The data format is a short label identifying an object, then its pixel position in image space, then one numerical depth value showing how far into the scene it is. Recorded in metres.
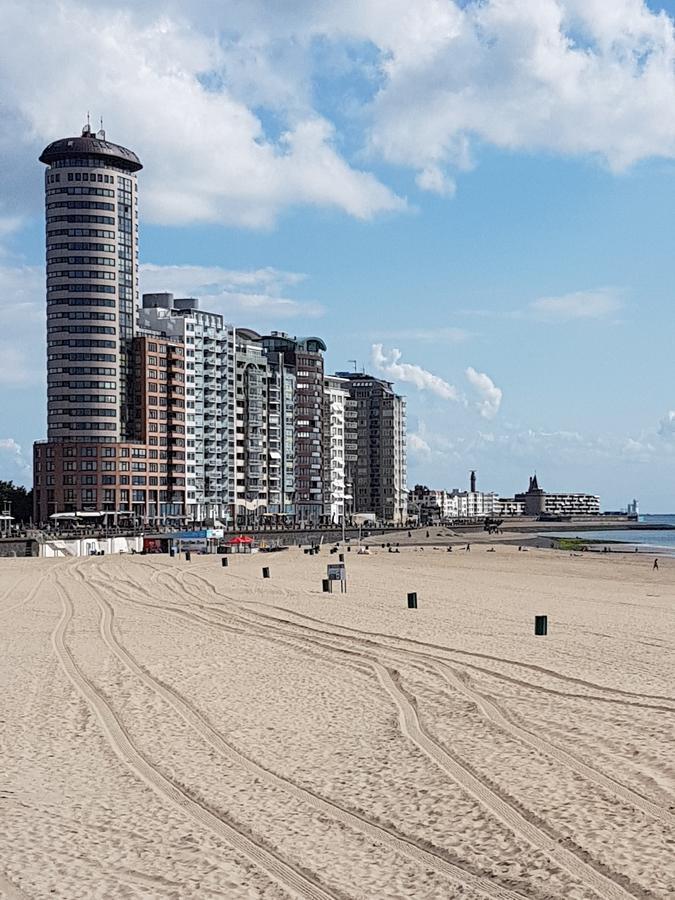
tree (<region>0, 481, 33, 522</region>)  165.88
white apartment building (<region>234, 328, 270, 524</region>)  181.62
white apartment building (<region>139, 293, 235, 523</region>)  169.38
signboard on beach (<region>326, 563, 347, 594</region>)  48.16
